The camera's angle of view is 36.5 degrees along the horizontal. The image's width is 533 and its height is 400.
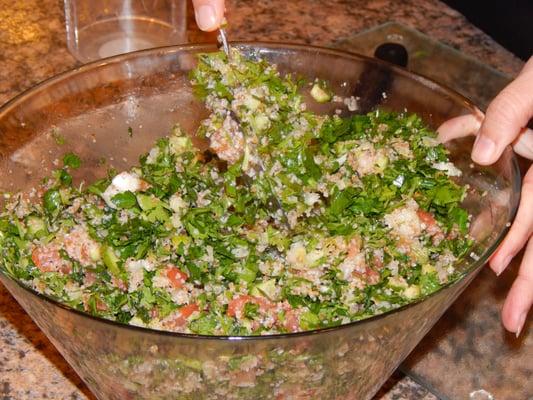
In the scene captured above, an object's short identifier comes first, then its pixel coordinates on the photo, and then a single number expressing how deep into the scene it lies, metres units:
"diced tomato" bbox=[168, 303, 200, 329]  0.40
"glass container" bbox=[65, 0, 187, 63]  0.72
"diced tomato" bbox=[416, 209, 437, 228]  0.46
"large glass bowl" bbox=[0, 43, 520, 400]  0.34
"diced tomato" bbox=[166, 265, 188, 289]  0.42
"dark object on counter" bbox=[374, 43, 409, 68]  0.69
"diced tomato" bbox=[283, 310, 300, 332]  0.40
